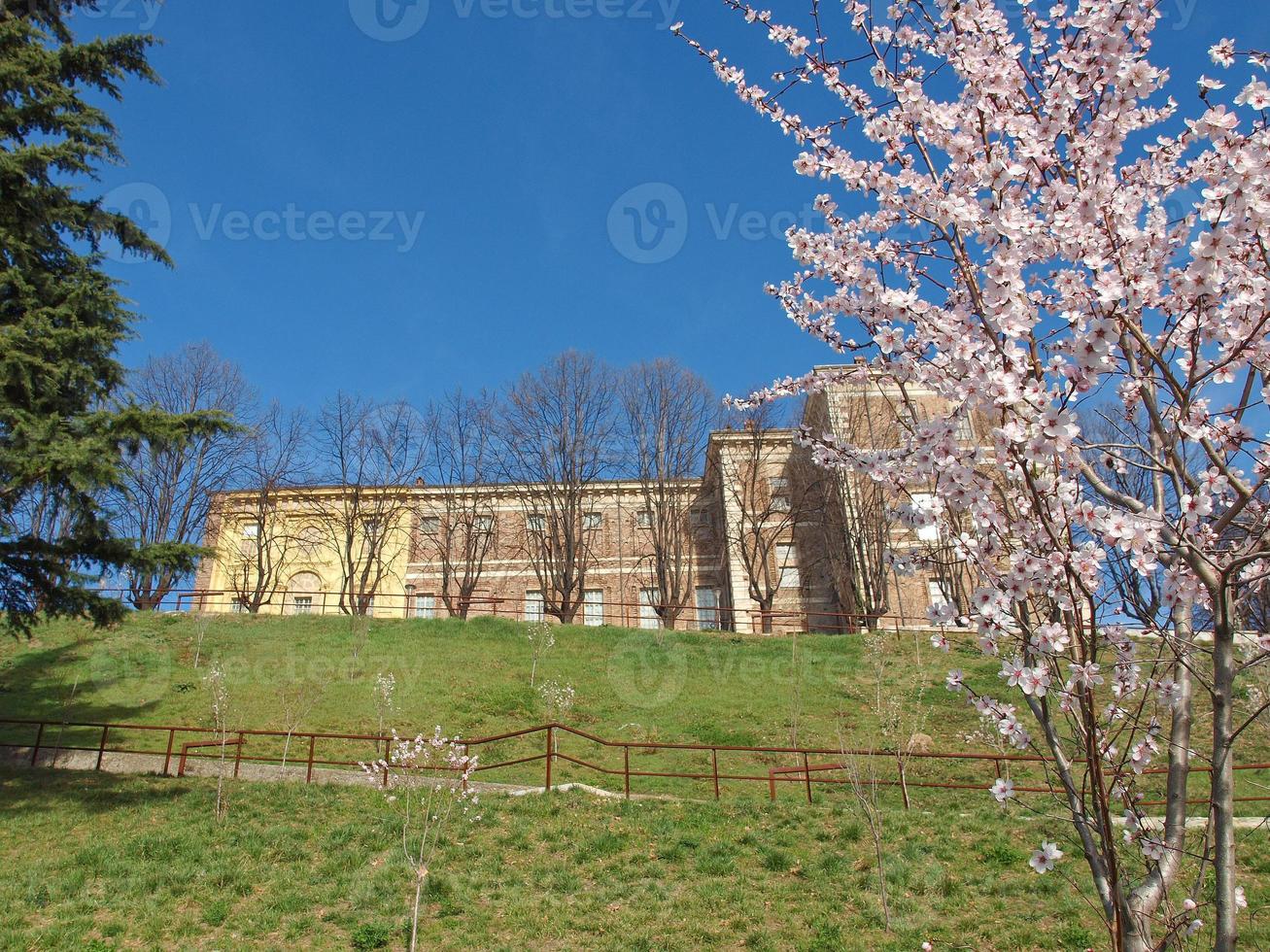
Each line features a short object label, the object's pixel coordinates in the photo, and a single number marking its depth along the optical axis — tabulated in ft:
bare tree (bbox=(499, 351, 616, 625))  105.50
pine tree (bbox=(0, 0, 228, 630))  34.94
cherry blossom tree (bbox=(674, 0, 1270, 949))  8.94
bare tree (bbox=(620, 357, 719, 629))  106.42
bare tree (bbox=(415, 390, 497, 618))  113.60
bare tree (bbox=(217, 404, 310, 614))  105.70
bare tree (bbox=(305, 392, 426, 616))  108.37
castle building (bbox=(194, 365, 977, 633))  102.37
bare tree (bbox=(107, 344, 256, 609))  98.27
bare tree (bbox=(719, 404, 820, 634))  105.29
